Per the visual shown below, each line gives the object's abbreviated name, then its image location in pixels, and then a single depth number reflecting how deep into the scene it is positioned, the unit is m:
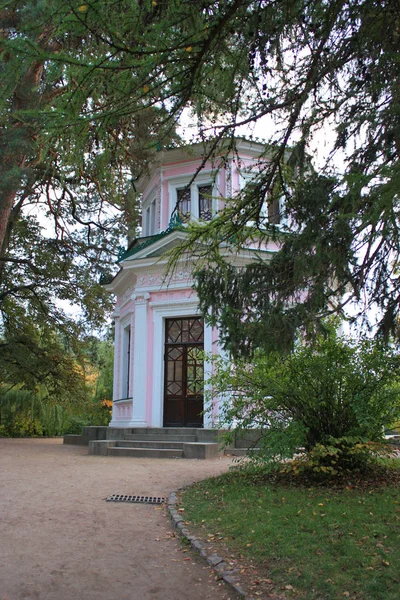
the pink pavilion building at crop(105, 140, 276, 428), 14.04
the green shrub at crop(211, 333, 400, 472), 6.78
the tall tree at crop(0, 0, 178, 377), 4.21
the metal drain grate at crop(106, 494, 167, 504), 6.97
